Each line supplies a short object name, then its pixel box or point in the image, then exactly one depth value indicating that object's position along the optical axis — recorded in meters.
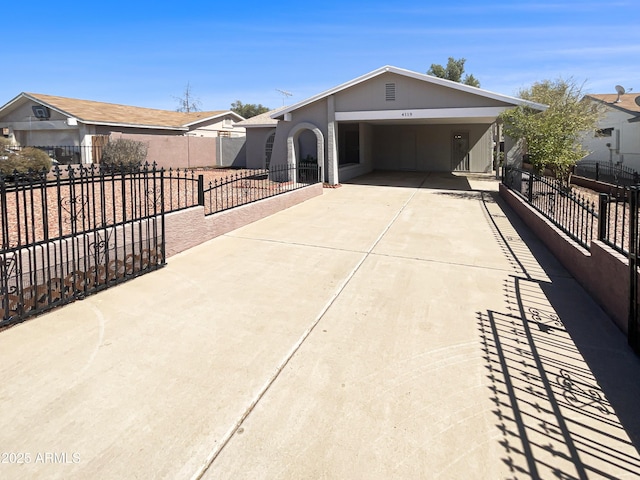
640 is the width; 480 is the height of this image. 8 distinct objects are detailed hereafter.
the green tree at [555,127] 12.80
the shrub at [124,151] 18.59
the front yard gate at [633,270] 3.76
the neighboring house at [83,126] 21.94
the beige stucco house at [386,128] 14.88
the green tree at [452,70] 55.51
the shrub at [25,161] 12.41
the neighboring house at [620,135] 21.00
